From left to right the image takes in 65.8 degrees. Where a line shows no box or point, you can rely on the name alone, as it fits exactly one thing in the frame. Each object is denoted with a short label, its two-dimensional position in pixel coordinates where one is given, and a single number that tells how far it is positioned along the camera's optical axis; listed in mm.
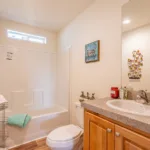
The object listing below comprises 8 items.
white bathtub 1928
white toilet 1380
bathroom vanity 747
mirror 1257
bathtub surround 2223
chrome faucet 1205
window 2566
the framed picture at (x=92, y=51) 1847
